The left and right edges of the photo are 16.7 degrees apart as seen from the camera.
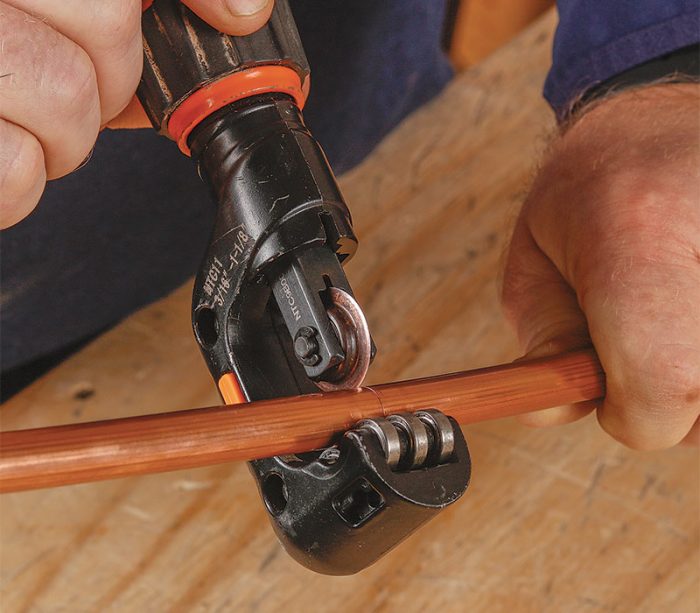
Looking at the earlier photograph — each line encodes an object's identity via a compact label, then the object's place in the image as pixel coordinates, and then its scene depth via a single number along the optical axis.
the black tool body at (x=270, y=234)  0.49
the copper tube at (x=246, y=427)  0.46
